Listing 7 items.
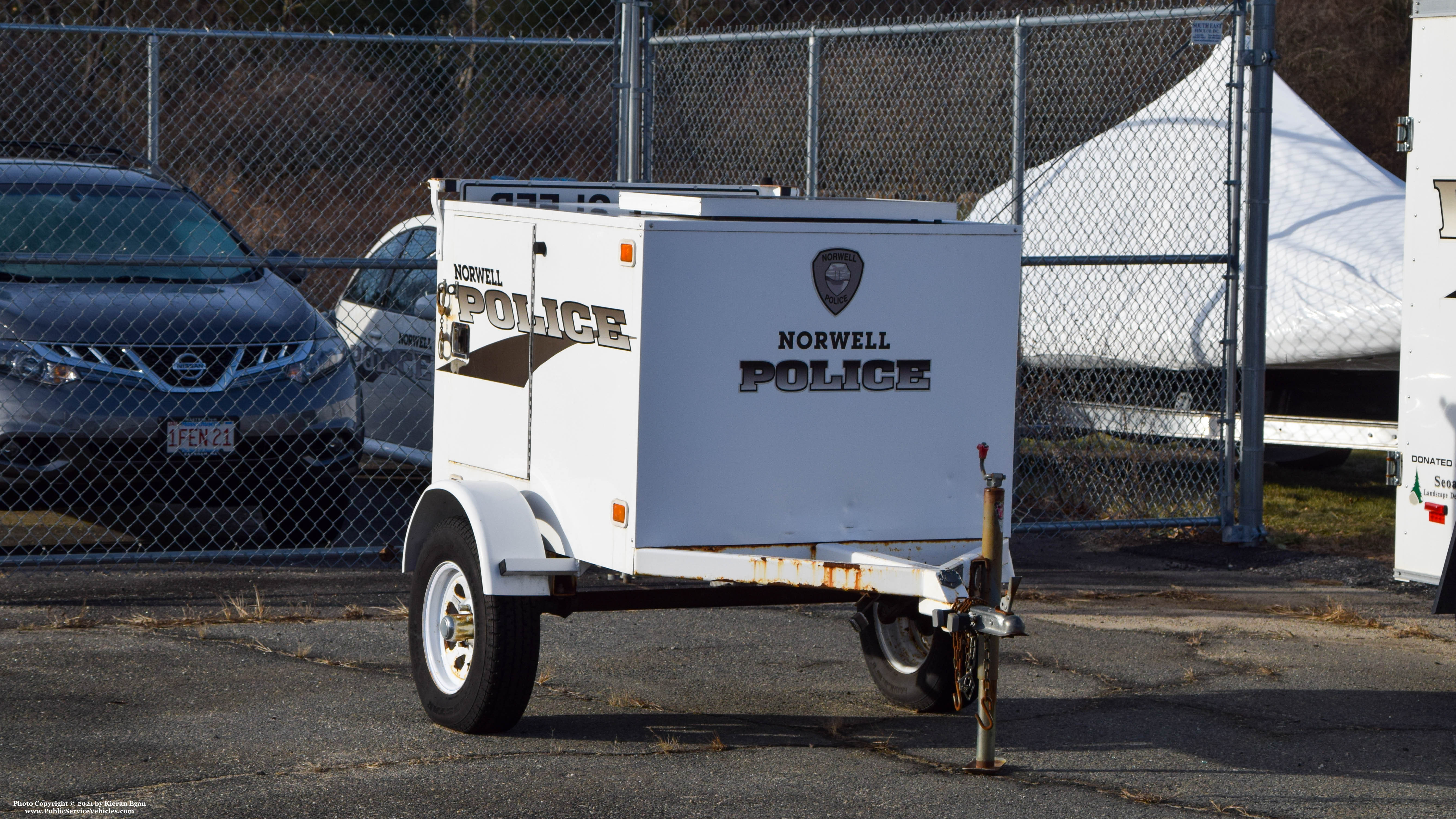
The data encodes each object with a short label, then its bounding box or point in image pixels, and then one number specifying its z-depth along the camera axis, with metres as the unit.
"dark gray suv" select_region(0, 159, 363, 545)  15.29
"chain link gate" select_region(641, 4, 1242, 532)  19.25
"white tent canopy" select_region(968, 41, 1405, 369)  21.11
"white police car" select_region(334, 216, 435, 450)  20.12
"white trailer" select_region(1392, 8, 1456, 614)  13.20
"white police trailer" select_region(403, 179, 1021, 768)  9.92
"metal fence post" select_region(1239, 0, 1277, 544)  18.52
